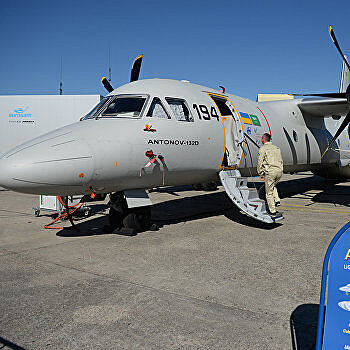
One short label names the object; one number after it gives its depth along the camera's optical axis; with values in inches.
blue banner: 94.5
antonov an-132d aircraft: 237.8
